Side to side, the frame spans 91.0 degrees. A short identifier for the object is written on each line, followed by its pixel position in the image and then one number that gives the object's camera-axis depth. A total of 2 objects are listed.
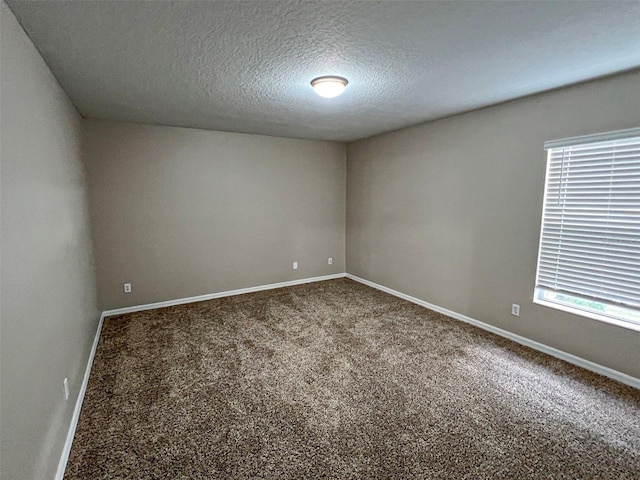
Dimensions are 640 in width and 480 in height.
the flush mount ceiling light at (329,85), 2.43
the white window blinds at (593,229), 2.45
